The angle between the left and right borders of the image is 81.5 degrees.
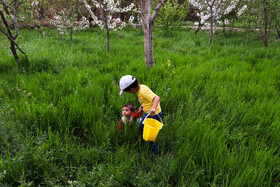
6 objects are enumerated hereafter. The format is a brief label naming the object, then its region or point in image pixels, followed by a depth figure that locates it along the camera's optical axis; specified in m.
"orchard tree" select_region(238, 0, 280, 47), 6.18
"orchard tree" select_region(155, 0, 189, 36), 9.07
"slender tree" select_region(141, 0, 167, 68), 3.61
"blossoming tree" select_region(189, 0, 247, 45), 8.94
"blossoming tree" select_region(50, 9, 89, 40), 7.52
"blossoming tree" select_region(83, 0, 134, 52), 5.78
